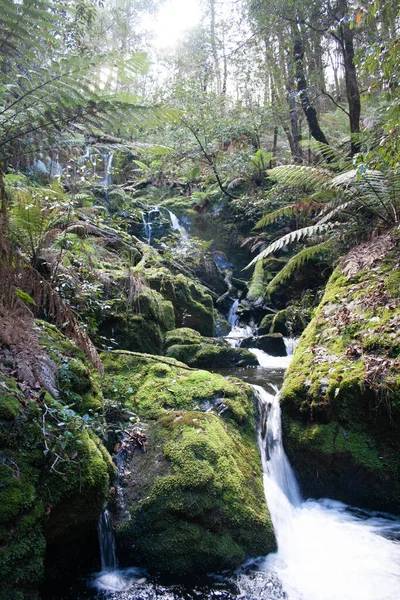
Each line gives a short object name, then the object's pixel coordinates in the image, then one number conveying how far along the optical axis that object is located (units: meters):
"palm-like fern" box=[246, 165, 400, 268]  5.81
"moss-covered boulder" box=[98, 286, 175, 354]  5.64
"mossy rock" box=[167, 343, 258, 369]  6.91
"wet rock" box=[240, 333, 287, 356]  8.37
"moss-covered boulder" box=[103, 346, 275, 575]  2.95
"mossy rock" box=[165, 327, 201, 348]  7.11
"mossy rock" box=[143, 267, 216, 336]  8.11
